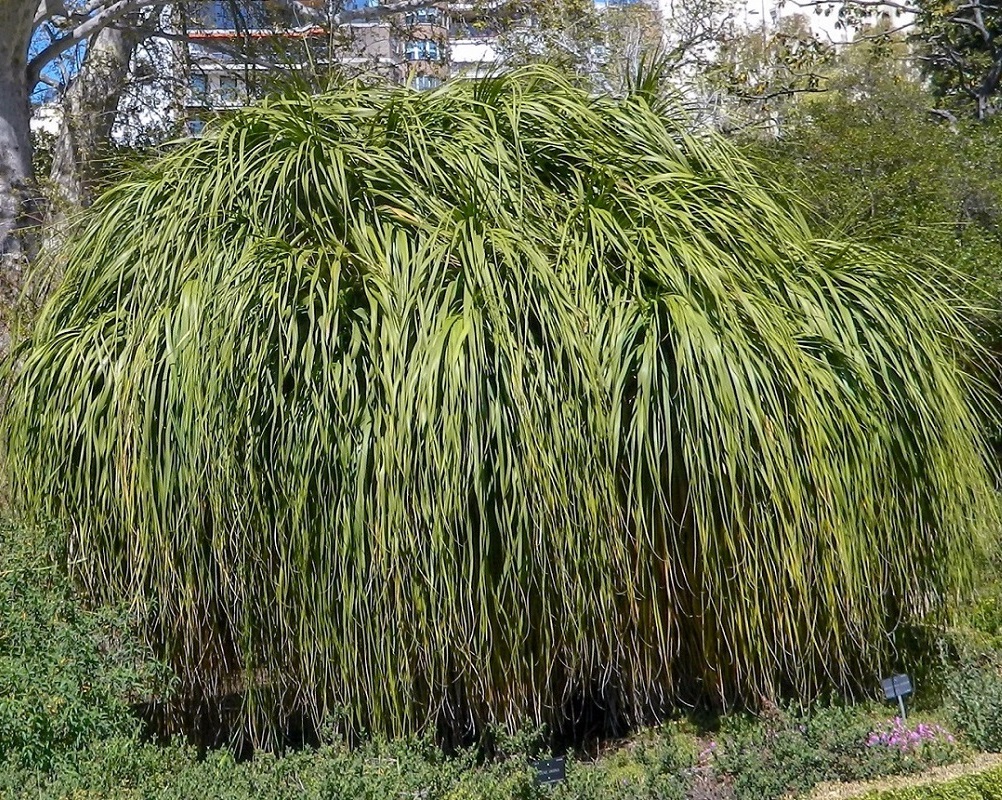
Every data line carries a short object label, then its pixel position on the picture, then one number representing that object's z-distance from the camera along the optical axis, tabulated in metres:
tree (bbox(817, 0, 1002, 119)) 12.20
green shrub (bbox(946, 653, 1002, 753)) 4.16
